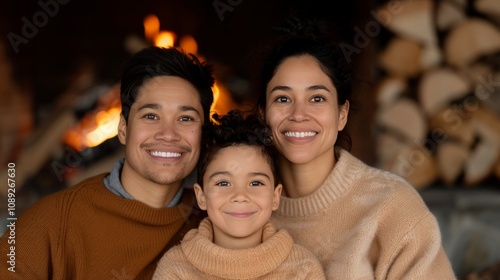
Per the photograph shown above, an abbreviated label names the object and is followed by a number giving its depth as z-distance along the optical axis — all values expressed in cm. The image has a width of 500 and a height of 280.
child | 180
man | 190
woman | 185
